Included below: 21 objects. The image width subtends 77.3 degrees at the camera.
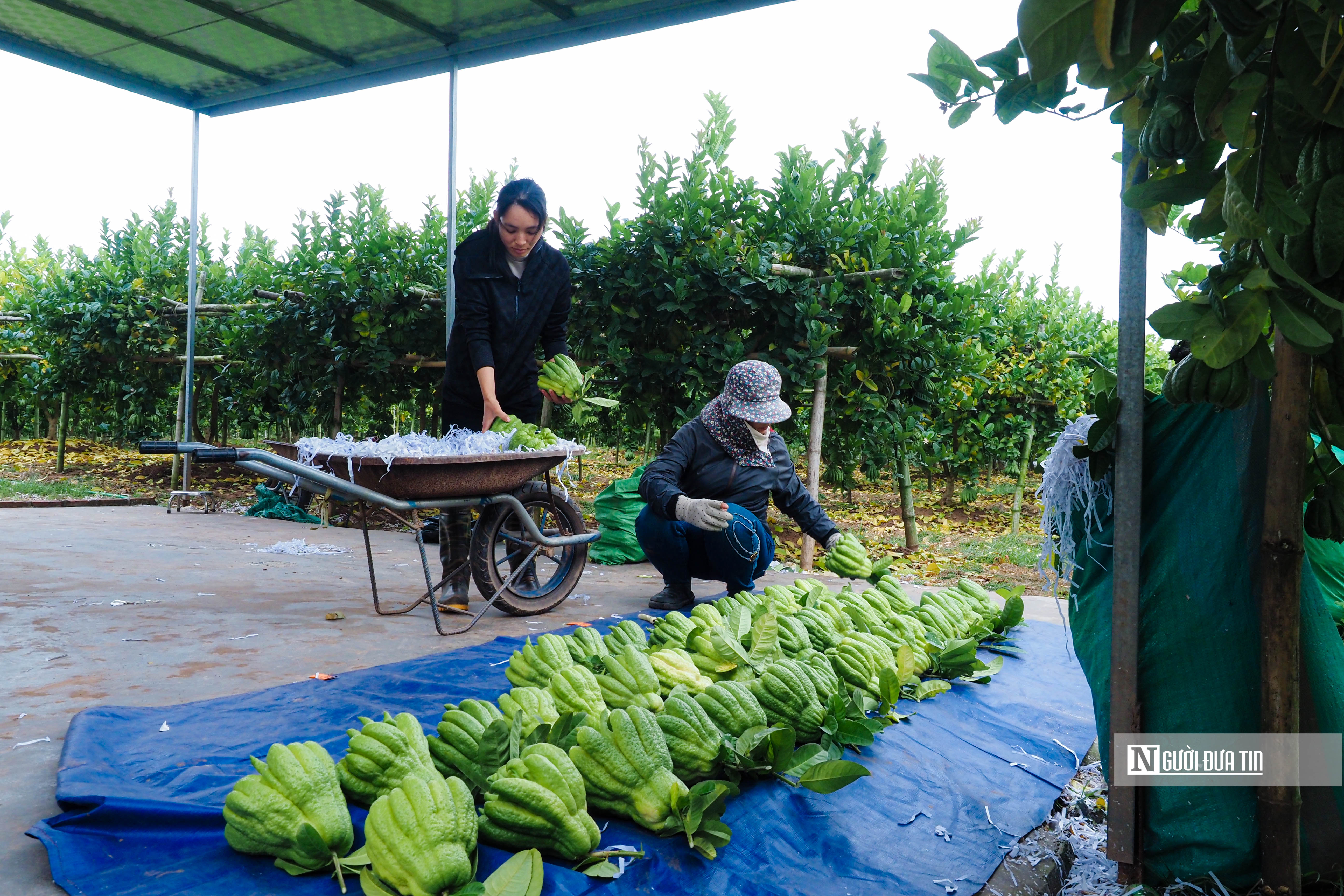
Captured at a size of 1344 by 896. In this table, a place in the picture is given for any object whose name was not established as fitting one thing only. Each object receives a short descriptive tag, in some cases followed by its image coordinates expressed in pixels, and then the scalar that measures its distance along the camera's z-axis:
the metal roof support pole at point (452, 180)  6.57
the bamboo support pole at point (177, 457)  11.99
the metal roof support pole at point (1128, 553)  2.12
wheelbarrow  3.93
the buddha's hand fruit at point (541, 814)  1.96
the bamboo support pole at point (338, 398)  10.42
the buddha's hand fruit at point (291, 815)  1.88
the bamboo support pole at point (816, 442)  7.17
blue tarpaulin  1.95
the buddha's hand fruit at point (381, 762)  2.16
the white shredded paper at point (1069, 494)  2.30
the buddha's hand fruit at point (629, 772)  2.13
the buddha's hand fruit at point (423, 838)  1.75
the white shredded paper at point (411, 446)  4.20
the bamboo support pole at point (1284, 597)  1.83
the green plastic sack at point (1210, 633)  2.04
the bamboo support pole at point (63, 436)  15.19
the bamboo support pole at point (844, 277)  7.36
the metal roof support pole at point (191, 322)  9.31
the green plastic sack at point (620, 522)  7.04
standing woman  4.91
